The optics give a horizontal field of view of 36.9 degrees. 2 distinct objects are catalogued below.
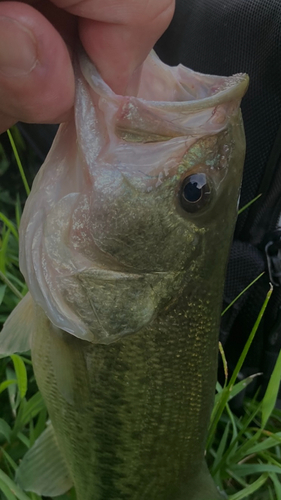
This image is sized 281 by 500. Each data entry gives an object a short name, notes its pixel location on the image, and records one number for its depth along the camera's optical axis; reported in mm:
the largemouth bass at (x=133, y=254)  137
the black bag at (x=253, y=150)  273
